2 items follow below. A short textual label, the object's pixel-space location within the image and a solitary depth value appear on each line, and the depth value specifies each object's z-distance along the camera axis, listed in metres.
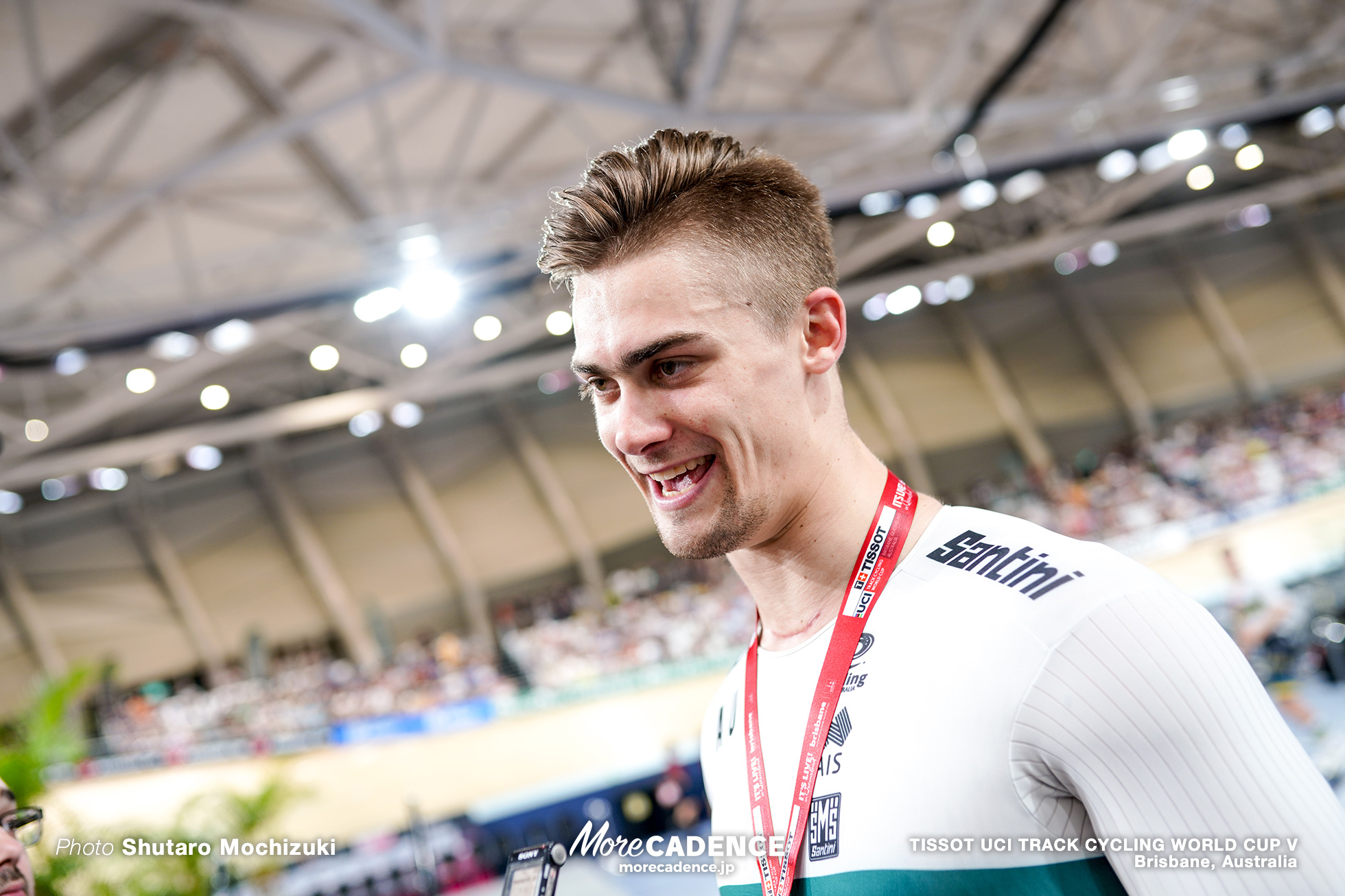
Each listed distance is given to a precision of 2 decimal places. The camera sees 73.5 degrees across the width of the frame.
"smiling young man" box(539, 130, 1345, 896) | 0.90
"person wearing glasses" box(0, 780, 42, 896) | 1.35
